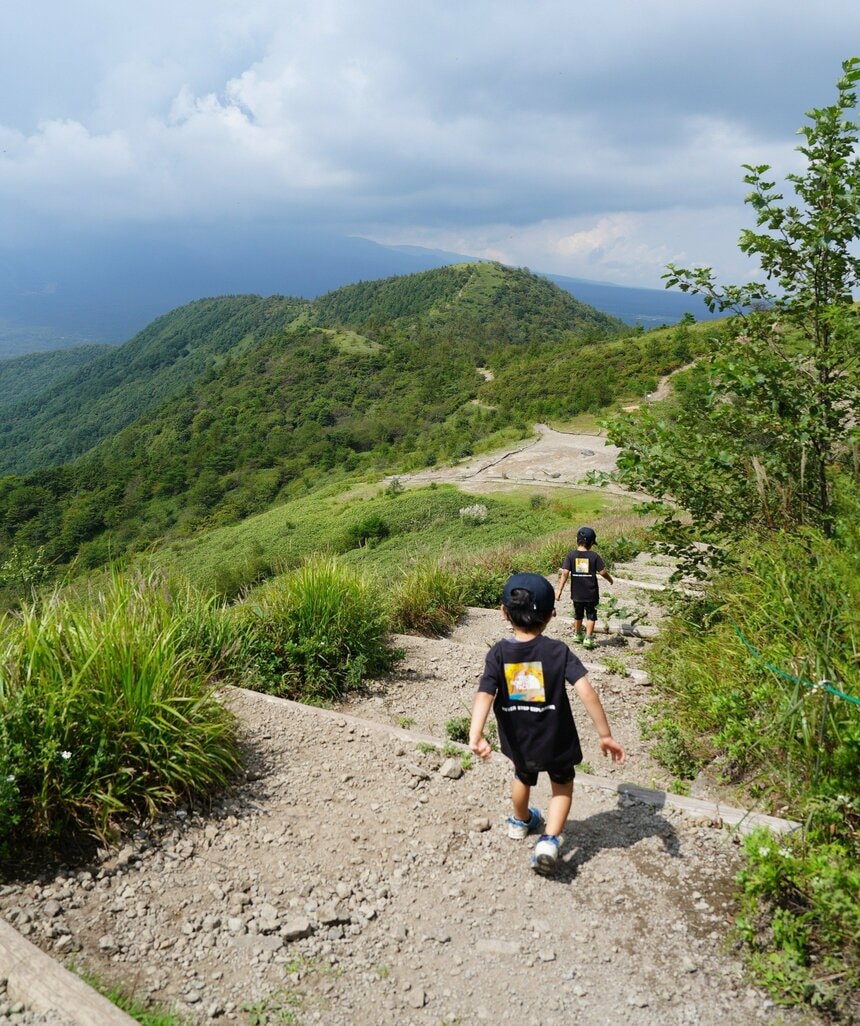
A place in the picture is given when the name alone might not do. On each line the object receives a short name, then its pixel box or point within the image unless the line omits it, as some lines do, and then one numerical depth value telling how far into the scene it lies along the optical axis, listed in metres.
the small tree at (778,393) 4.71
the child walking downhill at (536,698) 3.02
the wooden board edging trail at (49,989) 2.08
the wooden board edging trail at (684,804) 3.05
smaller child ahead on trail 6.70
